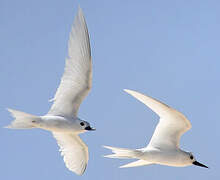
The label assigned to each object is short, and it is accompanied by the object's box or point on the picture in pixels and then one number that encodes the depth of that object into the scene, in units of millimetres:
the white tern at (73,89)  21031
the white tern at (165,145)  19016
